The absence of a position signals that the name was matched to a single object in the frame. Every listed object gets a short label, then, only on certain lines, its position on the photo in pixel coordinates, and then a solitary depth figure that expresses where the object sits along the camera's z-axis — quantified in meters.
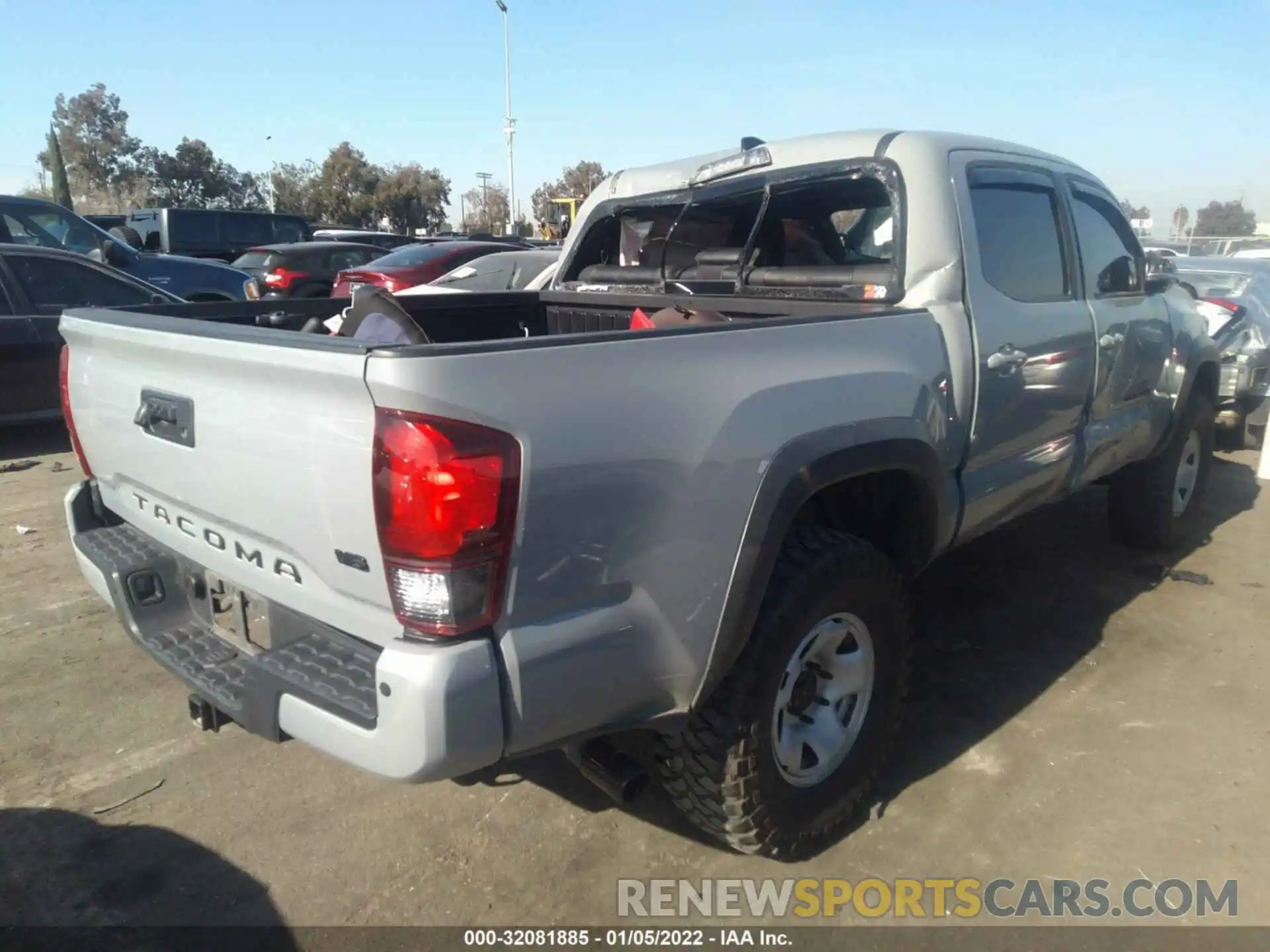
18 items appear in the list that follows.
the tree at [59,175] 42.34
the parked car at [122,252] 10.16
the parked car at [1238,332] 6.90
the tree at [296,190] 50.09
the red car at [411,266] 11.72
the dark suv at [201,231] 17.88
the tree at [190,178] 51.28
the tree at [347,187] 48.38
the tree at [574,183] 63.28
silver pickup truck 1.80
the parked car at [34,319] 6.87
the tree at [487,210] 68.81
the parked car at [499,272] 9.63
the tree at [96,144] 51.50
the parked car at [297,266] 14.40
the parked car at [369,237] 21.77
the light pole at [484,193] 71.56
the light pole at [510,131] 42.38
